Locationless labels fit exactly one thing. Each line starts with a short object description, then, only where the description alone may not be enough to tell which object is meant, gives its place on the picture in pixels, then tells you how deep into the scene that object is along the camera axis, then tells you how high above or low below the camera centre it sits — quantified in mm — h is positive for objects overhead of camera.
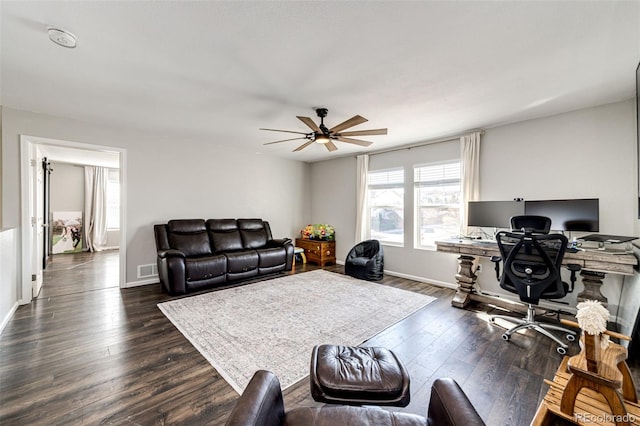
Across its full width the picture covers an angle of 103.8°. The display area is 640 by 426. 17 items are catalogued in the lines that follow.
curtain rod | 4210 +1279
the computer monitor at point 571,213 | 2878 -15
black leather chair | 4707 -953
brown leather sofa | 3779 -735
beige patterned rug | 2188 -1286
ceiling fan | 2866 +993
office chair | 2453 -610
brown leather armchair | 863 -751
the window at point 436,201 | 4379 +187
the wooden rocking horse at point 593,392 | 1222 -957
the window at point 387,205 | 5133 +144
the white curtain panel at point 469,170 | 3982 +673
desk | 2461 -562
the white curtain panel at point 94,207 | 7398 +130
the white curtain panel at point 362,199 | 5574 +271
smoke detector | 1829 +1310
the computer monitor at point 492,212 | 3441 -5
